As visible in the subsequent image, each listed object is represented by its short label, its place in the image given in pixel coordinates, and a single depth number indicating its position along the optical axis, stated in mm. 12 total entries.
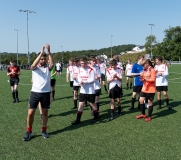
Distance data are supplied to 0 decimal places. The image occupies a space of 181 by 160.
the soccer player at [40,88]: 5379
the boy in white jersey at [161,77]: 8250
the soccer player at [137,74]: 7791
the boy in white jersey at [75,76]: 8573
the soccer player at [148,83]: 6836
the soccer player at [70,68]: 9611
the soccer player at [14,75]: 10227
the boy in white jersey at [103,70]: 12948
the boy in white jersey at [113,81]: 7152
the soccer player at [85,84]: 6495
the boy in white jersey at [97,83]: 7777
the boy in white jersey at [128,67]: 15316
